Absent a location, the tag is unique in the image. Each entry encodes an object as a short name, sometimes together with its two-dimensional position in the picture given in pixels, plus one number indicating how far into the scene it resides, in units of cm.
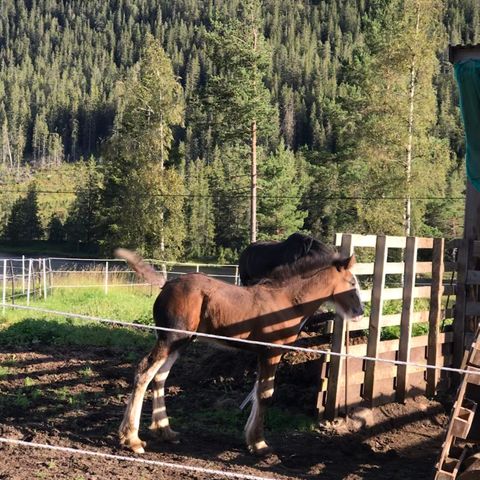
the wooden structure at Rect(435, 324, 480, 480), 490
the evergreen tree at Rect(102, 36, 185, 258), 3412
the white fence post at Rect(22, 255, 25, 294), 1879
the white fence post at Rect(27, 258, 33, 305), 1837
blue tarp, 718
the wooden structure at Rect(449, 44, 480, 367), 848
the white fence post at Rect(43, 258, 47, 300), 1863
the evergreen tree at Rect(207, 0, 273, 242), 3033
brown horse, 596
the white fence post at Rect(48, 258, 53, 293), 2145
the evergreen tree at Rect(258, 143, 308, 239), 4045
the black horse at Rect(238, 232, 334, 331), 774
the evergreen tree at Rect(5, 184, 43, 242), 8591
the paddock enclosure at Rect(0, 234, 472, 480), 567
